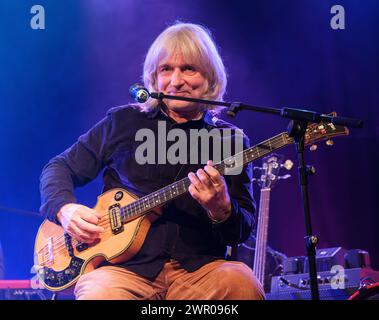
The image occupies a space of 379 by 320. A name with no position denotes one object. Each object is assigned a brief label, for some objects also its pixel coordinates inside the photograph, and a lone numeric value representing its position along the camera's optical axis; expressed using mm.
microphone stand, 2289
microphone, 2582
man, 2561
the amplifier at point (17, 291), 3619
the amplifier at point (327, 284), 3631
